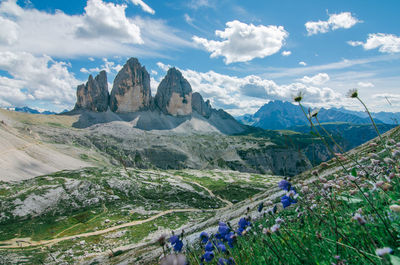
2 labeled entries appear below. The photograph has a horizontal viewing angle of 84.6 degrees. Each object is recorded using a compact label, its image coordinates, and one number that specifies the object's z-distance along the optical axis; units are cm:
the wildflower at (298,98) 357
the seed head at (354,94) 345
